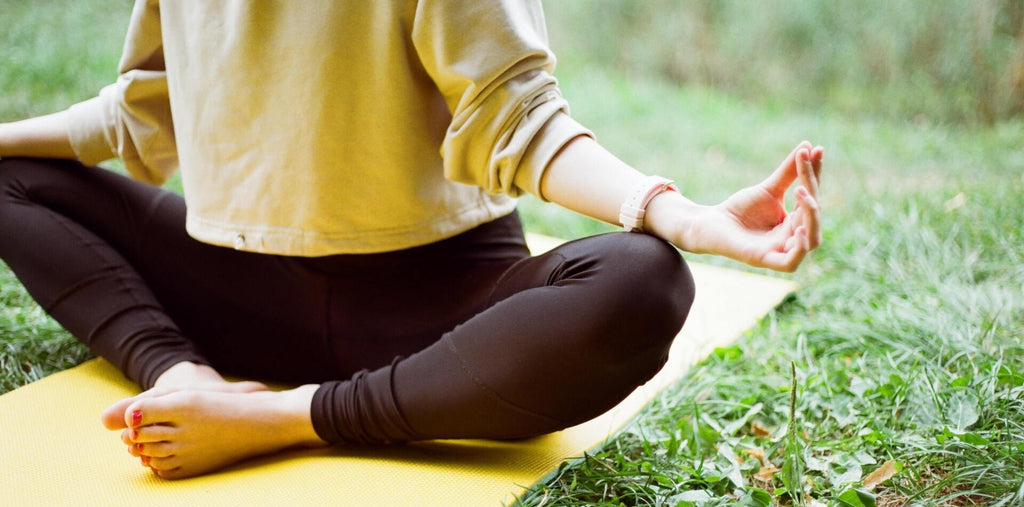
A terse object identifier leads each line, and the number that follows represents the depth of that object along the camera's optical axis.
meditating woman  0.97
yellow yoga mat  1.00
